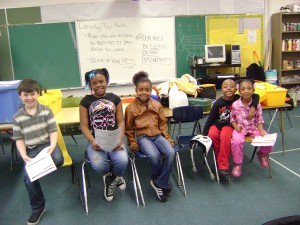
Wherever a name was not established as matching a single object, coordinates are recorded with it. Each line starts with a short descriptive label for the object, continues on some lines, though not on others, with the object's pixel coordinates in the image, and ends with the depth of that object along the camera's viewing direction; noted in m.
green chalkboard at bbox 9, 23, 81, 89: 5.24
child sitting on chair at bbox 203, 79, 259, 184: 2.82
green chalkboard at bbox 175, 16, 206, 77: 5.56
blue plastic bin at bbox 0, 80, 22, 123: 2.68
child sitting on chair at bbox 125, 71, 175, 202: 2.53
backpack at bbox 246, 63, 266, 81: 5.60
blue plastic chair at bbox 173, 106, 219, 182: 2.94
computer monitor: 5.42
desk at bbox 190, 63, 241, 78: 5.39
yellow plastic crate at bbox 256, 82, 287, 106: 3.22
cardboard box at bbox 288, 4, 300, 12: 5.69
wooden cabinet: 5.72
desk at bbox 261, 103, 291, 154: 3.24
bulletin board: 5.69
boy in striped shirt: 2.26
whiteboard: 5.36
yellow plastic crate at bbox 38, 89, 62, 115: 3.01
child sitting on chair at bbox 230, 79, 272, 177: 2.82
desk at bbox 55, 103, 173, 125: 2.75
